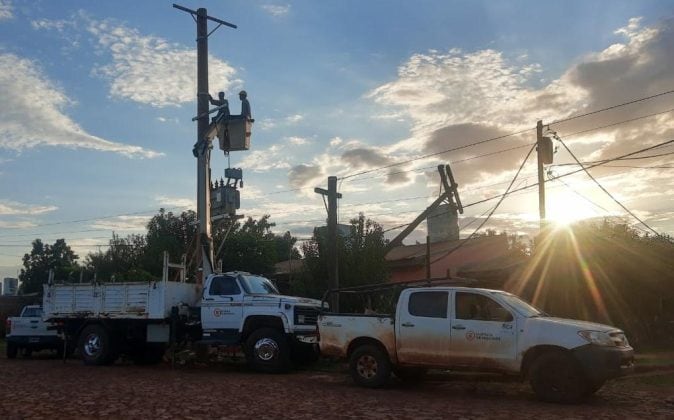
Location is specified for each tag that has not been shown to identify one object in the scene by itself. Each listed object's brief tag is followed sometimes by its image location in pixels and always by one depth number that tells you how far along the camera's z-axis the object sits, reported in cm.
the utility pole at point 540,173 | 2111
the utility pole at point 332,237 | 1784
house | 3119
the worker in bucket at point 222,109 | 1952
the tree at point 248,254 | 4028
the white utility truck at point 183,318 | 1473
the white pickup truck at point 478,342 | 997
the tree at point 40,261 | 7194
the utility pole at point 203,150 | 1834
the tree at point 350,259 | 2164
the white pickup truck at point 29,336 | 1973
